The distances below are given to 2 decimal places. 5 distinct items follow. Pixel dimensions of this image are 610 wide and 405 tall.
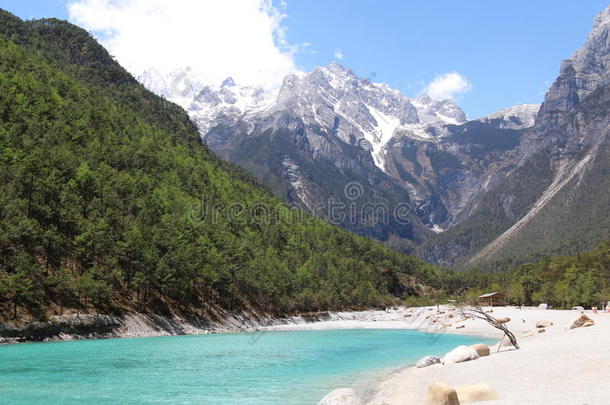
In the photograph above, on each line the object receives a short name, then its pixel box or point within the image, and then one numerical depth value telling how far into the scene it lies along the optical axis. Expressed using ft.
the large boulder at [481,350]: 118.38
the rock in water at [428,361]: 117.60
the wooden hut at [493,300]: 528.38
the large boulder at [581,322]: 158.46
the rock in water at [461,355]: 111.96
